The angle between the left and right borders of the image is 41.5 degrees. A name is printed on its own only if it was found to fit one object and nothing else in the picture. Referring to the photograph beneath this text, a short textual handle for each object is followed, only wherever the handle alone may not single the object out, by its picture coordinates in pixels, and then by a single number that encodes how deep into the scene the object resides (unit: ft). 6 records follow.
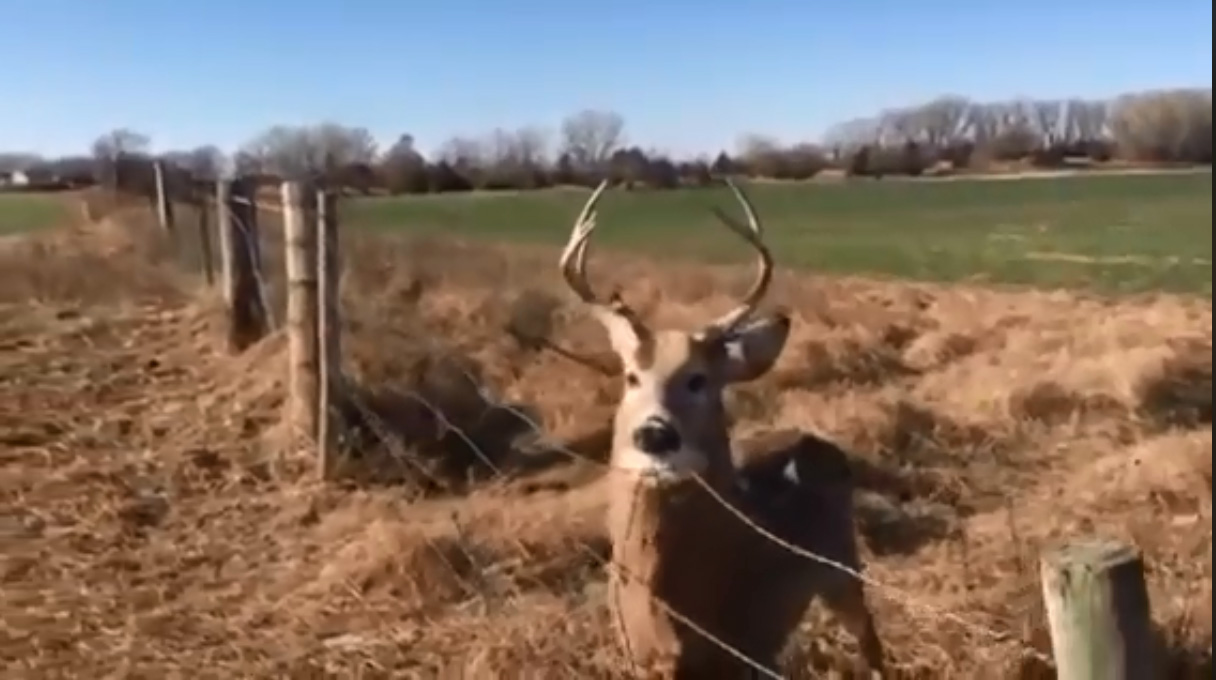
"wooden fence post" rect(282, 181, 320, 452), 26.84
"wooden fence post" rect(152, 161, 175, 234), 64.85
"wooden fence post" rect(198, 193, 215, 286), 46.98
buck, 14.98
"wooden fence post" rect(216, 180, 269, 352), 34.19
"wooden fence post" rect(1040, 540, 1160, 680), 8.28
